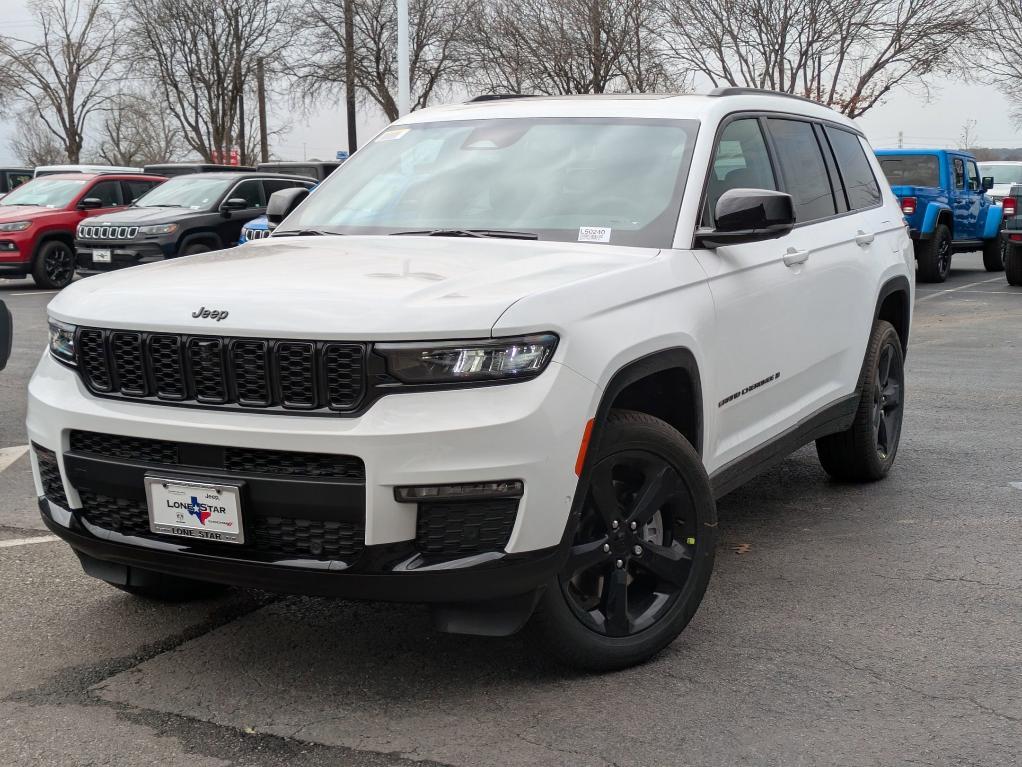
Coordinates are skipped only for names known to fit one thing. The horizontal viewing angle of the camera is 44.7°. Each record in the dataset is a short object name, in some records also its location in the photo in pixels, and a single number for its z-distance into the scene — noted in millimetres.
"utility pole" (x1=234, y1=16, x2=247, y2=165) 40906
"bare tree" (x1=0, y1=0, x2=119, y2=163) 47531
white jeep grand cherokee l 3248
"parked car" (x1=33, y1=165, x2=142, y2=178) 27600
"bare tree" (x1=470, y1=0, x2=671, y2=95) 31984
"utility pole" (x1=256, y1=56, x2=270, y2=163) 40750
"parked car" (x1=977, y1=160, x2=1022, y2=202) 29719
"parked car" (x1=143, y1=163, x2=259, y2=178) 25955
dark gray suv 16094
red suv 17625
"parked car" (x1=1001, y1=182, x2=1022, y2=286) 17844
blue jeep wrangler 18094
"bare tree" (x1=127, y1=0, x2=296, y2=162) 40625
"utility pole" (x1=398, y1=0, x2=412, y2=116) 21594
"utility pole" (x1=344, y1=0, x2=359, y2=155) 35688
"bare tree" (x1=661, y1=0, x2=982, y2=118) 30641
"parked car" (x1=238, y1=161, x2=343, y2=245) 23688
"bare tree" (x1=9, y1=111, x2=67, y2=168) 67375
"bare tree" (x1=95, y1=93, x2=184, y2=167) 58781
